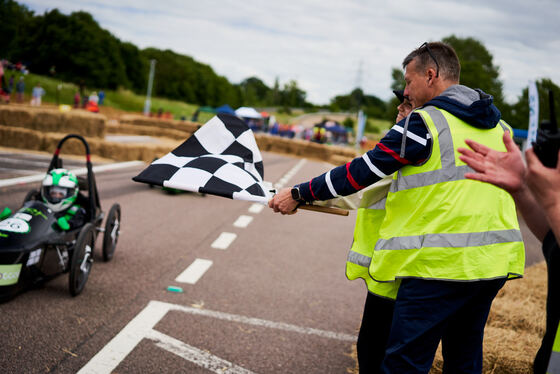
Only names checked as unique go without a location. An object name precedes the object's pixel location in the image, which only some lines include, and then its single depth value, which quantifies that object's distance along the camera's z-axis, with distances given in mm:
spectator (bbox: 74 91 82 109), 42494
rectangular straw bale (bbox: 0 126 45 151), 18359
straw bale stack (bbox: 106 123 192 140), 35094
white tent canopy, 31503
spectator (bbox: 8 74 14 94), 35844
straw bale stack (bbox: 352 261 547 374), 3715
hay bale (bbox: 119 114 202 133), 39969
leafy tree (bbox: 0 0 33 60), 62281
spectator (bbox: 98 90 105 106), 52950
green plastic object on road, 5605
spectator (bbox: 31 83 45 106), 38312
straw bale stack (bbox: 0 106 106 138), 19688
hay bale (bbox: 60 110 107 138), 20344
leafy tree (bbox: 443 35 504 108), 70250
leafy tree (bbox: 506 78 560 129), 49369
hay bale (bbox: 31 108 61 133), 19688
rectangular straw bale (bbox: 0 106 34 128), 19609
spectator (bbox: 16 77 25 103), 35969
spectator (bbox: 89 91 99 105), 41944
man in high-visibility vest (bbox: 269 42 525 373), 2479
